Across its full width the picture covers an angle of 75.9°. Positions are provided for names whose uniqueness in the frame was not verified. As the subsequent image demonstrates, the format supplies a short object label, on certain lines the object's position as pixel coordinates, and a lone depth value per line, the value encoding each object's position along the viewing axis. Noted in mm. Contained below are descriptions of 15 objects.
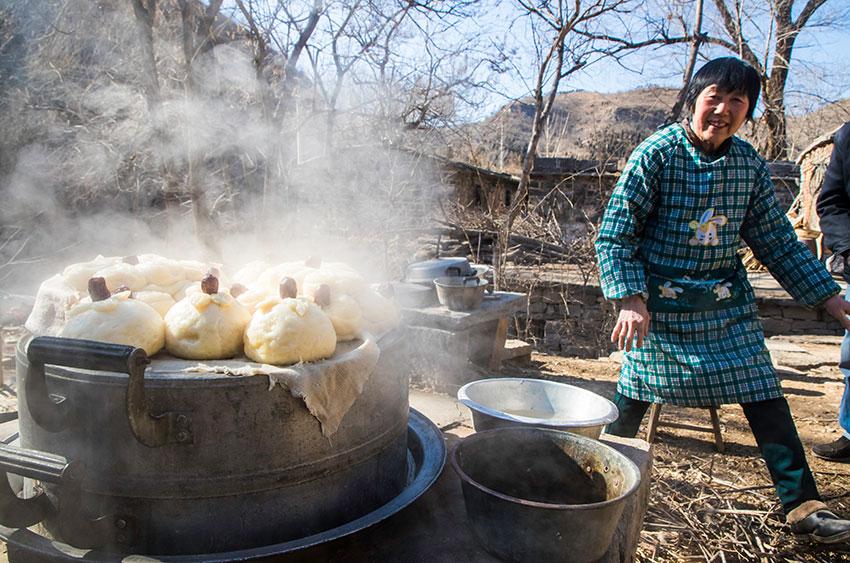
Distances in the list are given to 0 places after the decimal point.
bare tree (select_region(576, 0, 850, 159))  15297
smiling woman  2670
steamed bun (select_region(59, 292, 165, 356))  1593
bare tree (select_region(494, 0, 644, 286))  8625
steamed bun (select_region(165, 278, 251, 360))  1655
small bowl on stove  5332
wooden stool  3961
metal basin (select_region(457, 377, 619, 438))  2602
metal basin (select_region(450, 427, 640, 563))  1522
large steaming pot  1423
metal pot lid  5578
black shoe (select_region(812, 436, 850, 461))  4008
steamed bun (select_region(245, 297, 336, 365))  1605
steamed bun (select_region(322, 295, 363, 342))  1904
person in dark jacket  3838
